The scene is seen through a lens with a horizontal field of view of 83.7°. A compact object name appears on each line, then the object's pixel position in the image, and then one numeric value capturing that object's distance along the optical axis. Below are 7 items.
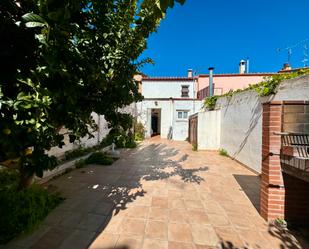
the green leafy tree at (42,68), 1.19
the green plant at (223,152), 8.15
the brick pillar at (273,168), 2.72
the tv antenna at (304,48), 8.40
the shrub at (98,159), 6.16
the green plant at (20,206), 2.31
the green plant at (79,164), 5.51
